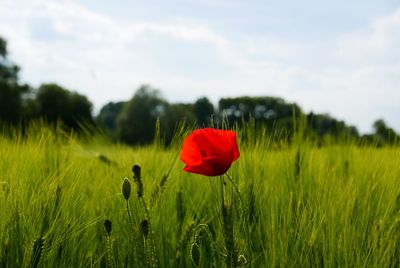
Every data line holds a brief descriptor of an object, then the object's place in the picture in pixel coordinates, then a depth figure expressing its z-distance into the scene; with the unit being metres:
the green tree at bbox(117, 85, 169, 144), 28.96
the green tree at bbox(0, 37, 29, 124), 19.02
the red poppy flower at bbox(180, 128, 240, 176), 0.80
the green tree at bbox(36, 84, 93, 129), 22.78
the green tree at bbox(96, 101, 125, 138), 36.96
